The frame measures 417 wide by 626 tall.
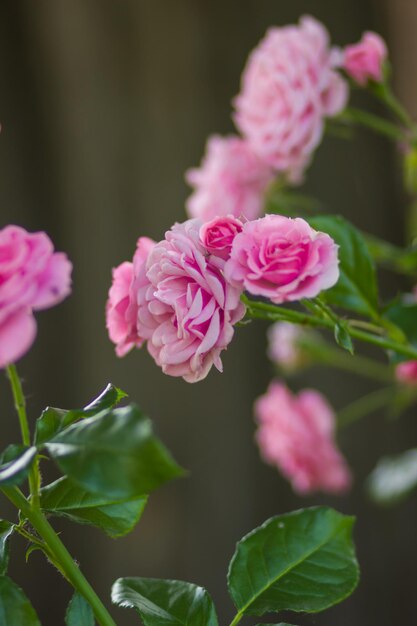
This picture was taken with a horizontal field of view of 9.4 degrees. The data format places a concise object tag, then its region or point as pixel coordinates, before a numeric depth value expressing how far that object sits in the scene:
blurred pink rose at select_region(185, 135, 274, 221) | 1.43
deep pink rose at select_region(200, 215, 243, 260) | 1.04
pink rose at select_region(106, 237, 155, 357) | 1.07
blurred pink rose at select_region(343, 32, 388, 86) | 1.31
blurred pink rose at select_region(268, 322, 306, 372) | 1.87
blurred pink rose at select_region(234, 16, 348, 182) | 1.32
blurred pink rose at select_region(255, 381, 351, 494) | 1.78
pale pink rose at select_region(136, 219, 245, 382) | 1.04
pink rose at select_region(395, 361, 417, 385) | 1.43
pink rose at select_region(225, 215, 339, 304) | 1.03
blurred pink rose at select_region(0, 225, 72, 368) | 0.96
